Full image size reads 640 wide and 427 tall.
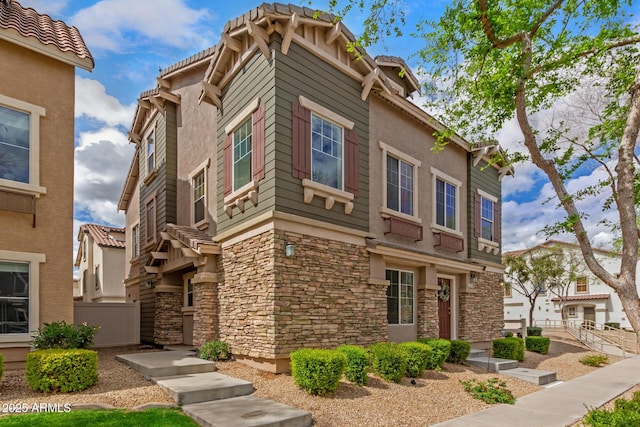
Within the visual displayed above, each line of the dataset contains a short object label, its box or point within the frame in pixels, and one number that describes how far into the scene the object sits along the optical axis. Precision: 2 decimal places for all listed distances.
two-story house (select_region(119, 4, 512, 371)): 10.04
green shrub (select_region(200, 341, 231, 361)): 10.77
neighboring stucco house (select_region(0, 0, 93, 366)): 9.18
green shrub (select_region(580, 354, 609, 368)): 15.75
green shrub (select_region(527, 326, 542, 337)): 22.06
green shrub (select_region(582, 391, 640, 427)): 6.25
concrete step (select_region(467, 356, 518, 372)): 12.89
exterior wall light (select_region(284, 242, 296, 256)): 9.68
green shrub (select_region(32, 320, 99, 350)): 8.59
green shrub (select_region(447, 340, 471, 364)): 13.06
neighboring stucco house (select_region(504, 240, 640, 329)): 35.62
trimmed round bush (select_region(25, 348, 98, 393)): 7.42
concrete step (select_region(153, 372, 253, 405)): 7.57
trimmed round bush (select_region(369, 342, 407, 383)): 9.70
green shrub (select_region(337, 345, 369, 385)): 9.20
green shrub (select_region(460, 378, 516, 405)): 9.36
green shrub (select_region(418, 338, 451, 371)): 11.52
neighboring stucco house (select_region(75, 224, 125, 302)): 23.50
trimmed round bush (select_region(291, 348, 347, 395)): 8.16
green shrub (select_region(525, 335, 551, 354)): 17.72
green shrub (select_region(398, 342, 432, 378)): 10.45
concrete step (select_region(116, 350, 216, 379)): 8.98
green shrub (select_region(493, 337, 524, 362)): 14.66
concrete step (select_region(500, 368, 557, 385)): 11.82
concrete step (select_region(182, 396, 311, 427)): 6.46
